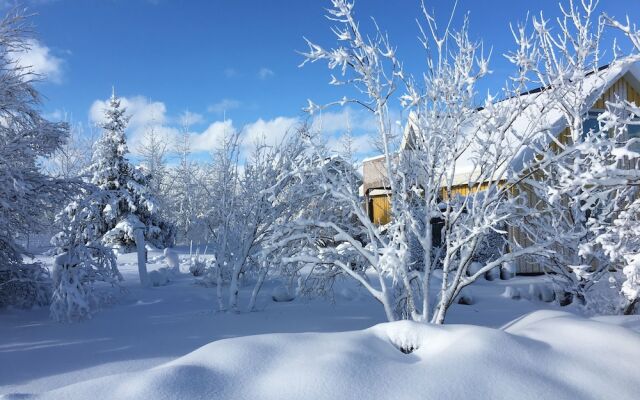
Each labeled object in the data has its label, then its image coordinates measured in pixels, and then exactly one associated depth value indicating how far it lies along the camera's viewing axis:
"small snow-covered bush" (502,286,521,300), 10.70
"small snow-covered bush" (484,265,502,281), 13.26
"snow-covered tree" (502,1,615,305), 5.58
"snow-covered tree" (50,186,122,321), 7.89
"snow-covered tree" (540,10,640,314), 3.66
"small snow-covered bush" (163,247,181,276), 15.36
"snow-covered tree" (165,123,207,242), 36.33
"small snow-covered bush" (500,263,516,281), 13.24
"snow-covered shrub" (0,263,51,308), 9.00
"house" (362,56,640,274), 13.13
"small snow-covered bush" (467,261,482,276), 13.38
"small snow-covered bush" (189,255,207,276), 13.34
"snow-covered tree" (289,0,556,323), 5.68
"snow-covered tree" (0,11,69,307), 8.30
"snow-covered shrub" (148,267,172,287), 11.76
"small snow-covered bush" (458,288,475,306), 10.06
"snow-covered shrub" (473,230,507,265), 13.32
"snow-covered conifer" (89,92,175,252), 23.06
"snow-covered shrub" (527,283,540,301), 10.76
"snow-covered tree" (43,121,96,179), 39.32
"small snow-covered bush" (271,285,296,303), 10.21
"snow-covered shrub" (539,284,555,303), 10.70
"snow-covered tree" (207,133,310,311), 8.62
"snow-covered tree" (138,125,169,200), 39.50
